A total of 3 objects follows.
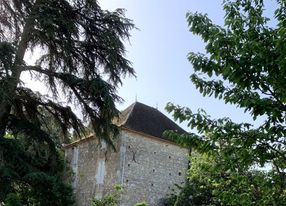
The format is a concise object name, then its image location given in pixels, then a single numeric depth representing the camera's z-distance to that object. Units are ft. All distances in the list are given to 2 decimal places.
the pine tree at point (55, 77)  24.30
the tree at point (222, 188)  14.30
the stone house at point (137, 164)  57.47
